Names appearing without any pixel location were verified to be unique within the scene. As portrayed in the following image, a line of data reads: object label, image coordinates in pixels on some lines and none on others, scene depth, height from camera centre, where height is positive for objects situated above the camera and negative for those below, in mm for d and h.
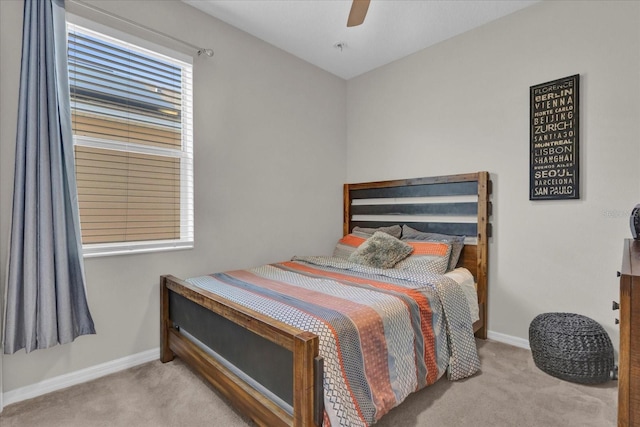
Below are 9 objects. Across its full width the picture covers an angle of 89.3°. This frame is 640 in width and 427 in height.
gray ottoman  1994 -889
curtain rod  2057 +1280
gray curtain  1786 +67
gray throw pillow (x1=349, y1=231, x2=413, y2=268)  2748 -366
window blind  2123 +465
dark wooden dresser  901 -404
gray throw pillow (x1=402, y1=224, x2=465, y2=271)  2746 -262
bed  1363 -584
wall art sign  2326 +512
